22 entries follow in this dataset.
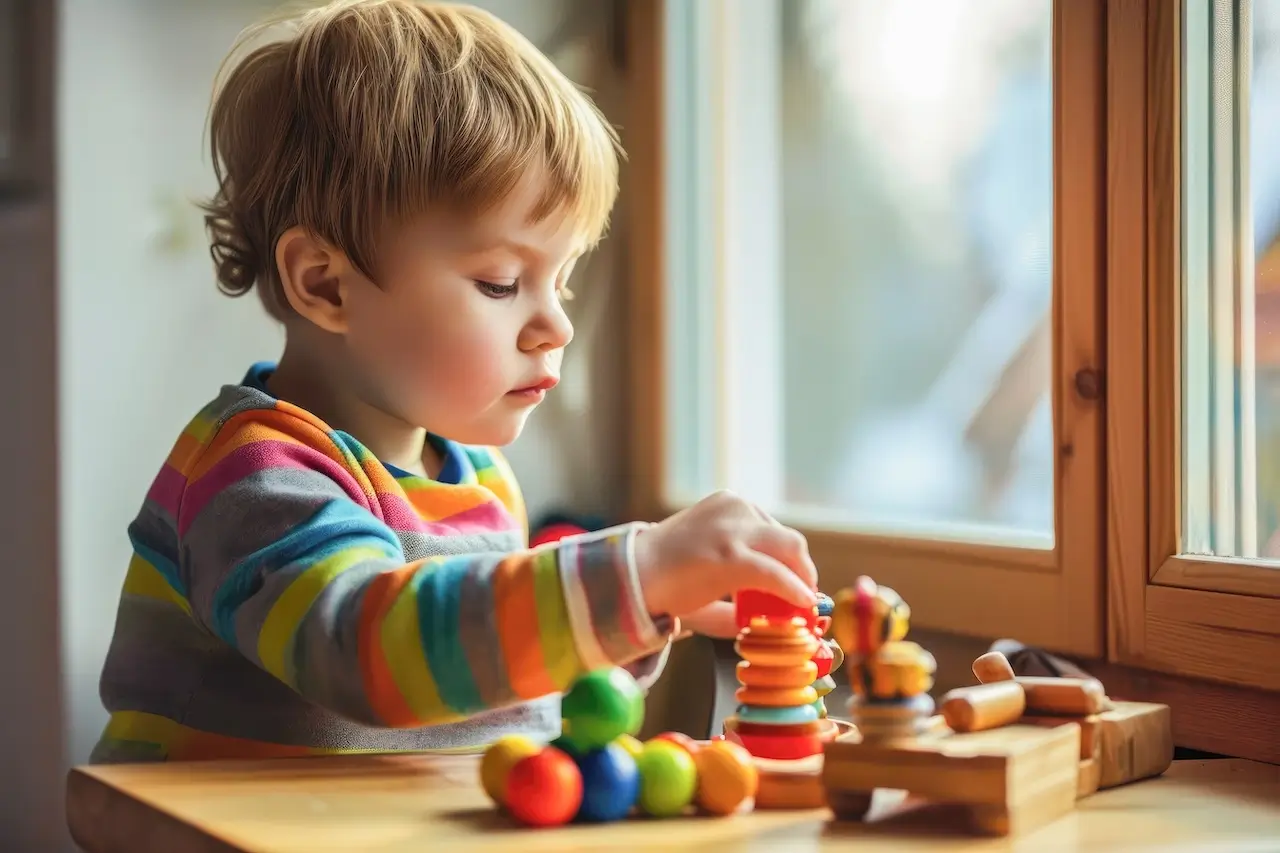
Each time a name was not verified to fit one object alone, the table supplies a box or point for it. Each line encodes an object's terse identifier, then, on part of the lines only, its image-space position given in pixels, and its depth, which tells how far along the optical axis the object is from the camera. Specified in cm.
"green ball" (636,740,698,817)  95
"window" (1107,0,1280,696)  116
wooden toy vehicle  93
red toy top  100
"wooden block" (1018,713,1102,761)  99
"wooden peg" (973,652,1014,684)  103
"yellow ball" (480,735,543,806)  95
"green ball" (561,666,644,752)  95
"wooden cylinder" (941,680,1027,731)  96
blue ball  94
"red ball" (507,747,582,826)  94
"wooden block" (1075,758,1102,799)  98
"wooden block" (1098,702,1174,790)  100
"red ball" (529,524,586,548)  151
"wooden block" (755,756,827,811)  96
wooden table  92
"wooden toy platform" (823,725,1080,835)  92
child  104
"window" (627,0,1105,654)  122
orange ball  95
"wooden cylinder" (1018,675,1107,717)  99
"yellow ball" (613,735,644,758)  97
